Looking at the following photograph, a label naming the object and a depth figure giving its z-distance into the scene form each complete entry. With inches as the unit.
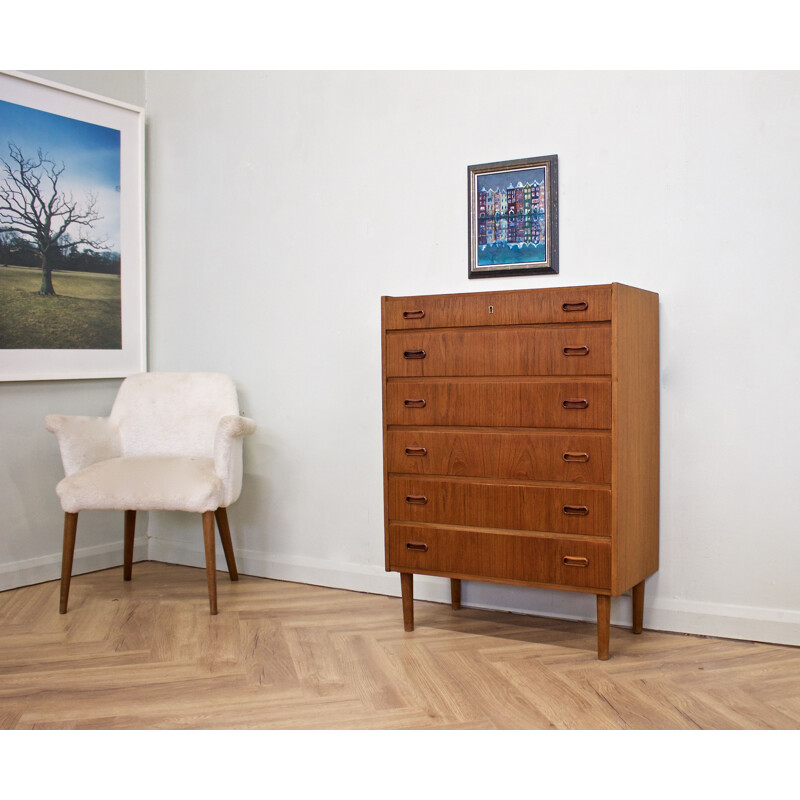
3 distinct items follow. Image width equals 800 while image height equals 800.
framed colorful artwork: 124.0
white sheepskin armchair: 129.5
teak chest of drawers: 103.7
